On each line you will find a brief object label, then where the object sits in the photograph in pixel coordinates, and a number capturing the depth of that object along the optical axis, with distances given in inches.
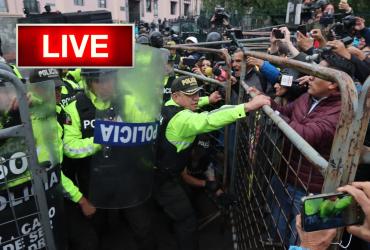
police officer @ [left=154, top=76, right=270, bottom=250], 109.7
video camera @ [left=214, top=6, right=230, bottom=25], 211.2
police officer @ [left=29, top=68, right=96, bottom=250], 102.0
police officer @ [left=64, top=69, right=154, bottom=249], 88.0
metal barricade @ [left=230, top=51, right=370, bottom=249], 44.3
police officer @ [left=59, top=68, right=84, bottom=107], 154.6
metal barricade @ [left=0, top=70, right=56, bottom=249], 71.4
